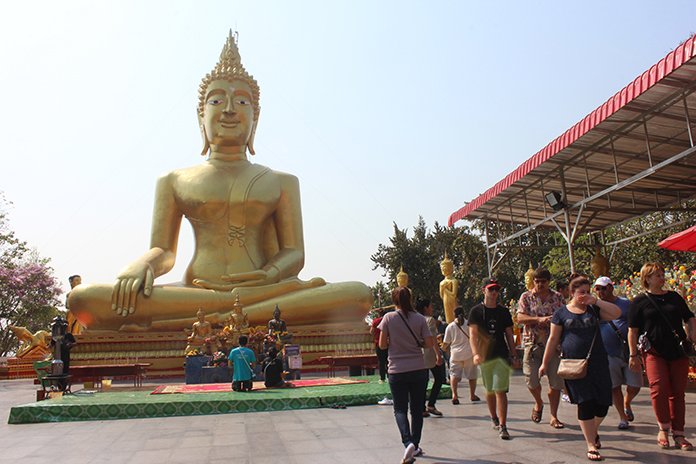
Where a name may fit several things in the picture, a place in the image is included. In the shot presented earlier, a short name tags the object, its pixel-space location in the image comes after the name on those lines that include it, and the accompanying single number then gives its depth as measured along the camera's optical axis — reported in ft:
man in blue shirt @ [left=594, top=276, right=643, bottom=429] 16.07
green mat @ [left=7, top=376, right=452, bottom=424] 20.83
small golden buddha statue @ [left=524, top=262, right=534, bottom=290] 48.32
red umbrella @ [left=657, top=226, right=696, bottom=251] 24.70
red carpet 27.42
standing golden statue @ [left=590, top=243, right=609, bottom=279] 44.68
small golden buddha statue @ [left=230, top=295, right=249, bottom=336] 37.55
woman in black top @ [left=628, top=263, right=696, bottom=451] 13.44
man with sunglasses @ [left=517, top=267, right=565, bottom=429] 16.25
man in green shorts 15.62
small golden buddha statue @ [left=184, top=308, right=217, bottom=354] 36.29
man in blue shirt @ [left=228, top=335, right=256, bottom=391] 26.14
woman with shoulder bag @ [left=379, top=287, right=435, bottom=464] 13.01
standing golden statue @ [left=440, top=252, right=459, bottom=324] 44.36
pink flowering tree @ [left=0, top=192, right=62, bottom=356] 74.02
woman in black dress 12.57
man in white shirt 22.71
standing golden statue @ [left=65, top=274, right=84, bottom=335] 46.60
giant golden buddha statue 41.42
